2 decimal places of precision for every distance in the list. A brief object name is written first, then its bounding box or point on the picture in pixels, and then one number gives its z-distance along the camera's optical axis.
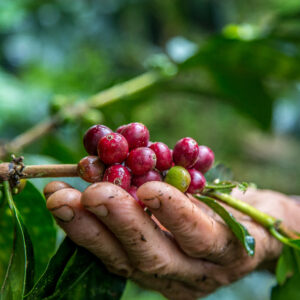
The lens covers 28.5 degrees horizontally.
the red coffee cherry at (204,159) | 0.33
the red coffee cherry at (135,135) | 0.32
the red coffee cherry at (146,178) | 0.32
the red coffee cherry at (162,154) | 0.32
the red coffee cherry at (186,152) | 0.32
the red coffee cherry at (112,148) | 0.30
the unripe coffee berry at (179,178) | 0.31
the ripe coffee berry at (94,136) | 0.32
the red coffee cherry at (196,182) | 0.33
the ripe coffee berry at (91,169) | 0.31
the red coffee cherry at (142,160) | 0.31
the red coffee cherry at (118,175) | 0.31
